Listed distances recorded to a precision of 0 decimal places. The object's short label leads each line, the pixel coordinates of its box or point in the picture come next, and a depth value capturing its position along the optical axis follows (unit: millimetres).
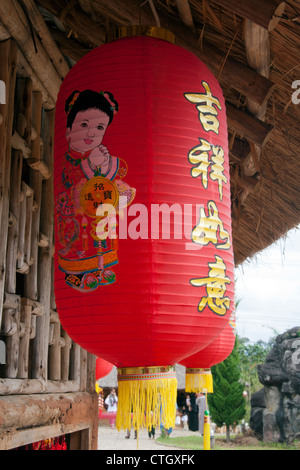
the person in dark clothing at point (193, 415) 15227
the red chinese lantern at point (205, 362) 3145
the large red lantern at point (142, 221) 1754
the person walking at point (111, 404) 16766
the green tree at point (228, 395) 14711
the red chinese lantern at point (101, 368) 6404
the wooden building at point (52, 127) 2566
